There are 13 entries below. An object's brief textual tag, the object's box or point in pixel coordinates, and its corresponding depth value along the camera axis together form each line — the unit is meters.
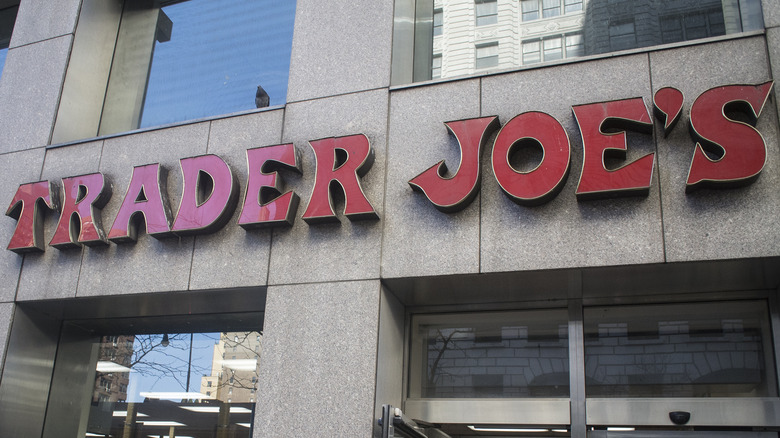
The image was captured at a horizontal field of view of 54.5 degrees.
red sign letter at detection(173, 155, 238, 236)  8.12
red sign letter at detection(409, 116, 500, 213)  7.27
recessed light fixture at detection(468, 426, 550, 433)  7.37
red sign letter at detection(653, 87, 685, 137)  6.83
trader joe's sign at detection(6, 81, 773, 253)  6.67
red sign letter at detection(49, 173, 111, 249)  8.70
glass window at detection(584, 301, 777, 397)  6.99
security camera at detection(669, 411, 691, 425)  6.88
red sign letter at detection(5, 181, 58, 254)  8.98
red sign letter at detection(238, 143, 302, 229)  7.81
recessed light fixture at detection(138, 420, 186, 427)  8.88
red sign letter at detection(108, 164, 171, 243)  8.38
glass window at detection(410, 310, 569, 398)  7.51
